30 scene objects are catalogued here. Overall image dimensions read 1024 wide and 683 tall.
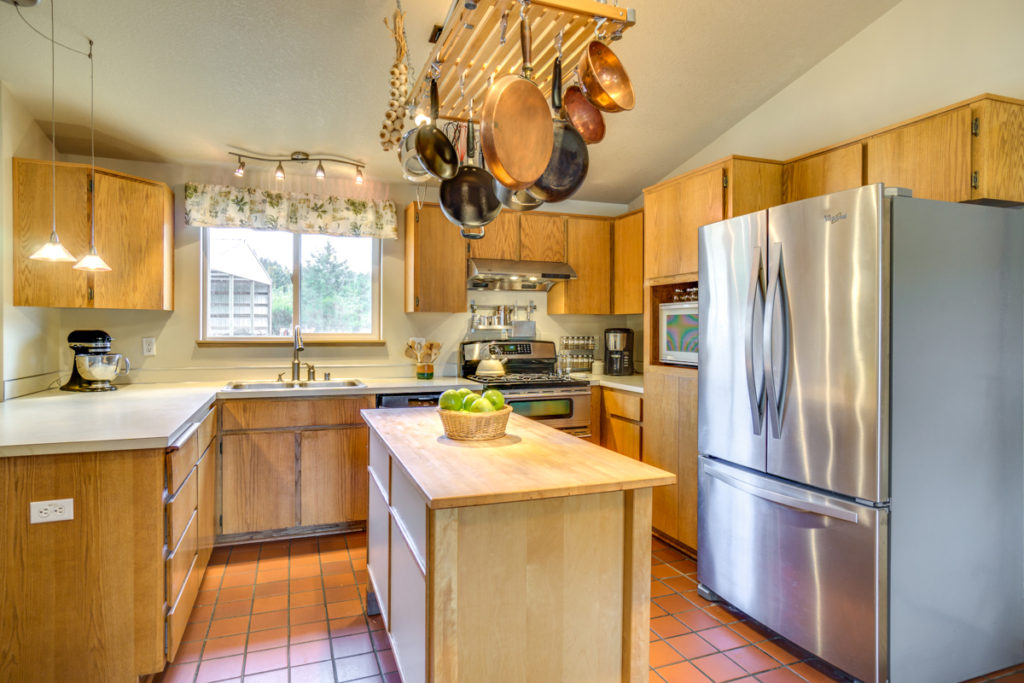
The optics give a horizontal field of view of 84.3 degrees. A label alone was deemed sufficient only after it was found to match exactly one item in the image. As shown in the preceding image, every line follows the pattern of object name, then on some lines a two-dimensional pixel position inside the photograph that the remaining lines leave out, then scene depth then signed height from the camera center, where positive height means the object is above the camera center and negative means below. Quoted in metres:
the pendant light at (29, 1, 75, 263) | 2.45 +0.36
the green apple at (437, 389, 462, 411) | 1.92 -0.23
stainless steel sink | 3.66 -0.34
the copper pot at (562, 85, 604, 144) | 1.91 +0.74
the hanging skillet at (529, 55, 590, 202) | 1.72 +0.52
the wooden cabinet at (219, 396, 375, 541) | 3.30 -0.79
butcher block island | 1.38 -0.60
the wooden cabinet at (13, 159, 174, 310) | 2.92 +0.54
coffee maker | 4.58 -0.14
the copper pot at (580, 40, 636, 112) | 1.74 +0.79
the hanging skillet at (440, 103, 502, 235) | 2.05 +0.50
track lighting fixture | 3.58 +1.15
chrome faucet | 3.81 -0.11
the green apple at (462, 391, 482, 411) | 1.94 -0.23
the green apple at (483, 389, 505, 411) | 1.96 -0.22
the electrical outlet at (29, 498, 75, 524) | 1.79 -0.57
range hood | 4.10 +0.44
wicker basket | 1.89 -0.31
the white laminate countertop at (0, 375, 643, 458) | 1.83 -0.34
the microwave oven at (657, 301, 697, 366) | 3.17 +0.01
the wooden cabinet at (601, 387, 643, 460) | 3.70 -0.60
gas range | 3.91 -0.40
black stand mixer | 3.16 -0.17
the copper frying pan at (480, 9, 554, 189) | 1.53 +0.57
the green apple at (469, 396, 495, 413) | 1.91 -0.24
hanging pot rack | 1.59 +0.94
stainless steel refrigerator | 1.93 -0.36
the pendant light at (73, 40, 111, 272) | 2.68 +0.35
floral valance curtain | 3.67 +0.83
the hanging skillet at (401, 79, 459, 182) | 1.77 +0.58
